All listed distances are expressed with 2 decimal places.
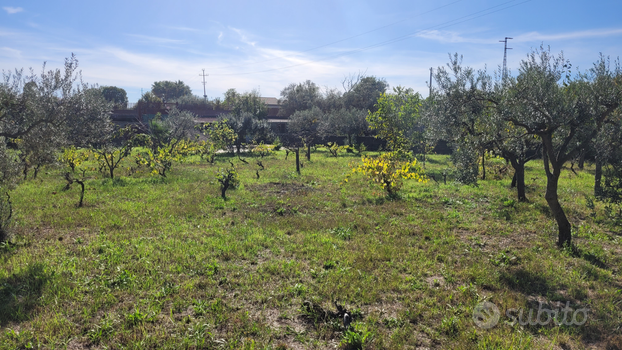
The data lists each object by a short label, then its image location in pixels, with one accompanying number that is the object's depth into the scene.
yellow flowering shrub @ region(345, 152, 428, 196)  13.58
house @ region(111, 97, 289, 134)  48.26
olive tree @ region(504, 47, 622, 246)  7.09
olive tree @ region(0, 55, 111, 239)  7.45
